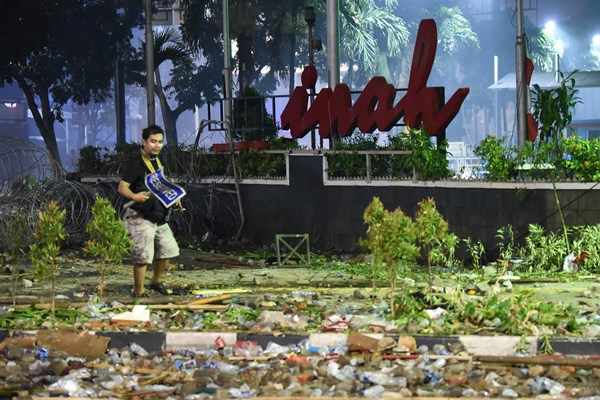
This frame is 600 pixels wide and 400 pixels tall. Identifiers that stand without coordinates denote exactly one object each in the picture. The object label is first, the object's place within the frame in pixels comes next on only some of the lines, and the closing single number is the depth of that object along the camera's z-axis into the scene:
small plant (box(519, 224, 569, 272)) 20.27
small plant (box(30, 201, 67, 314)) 14.97
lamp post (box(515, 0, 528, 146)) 26.14
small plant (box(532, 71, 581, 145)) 23.34
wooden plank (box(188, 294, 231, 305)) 15.12
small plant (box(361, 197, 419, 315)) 14.16
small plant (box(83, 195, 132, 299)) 15.26
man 16.02
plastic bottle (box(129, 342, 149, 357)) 12.87
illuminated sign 23.67
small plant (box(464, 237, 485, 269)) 20.94
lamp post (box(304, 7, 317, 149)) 30.95
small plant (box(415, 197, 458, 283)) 14.73
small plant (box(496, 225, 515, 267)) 21.02
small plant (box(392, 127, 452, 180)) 23.06
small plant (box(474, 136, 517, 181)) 21.72
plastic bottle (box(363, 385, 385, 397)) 10.83
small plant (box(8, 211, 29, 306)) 16.14
